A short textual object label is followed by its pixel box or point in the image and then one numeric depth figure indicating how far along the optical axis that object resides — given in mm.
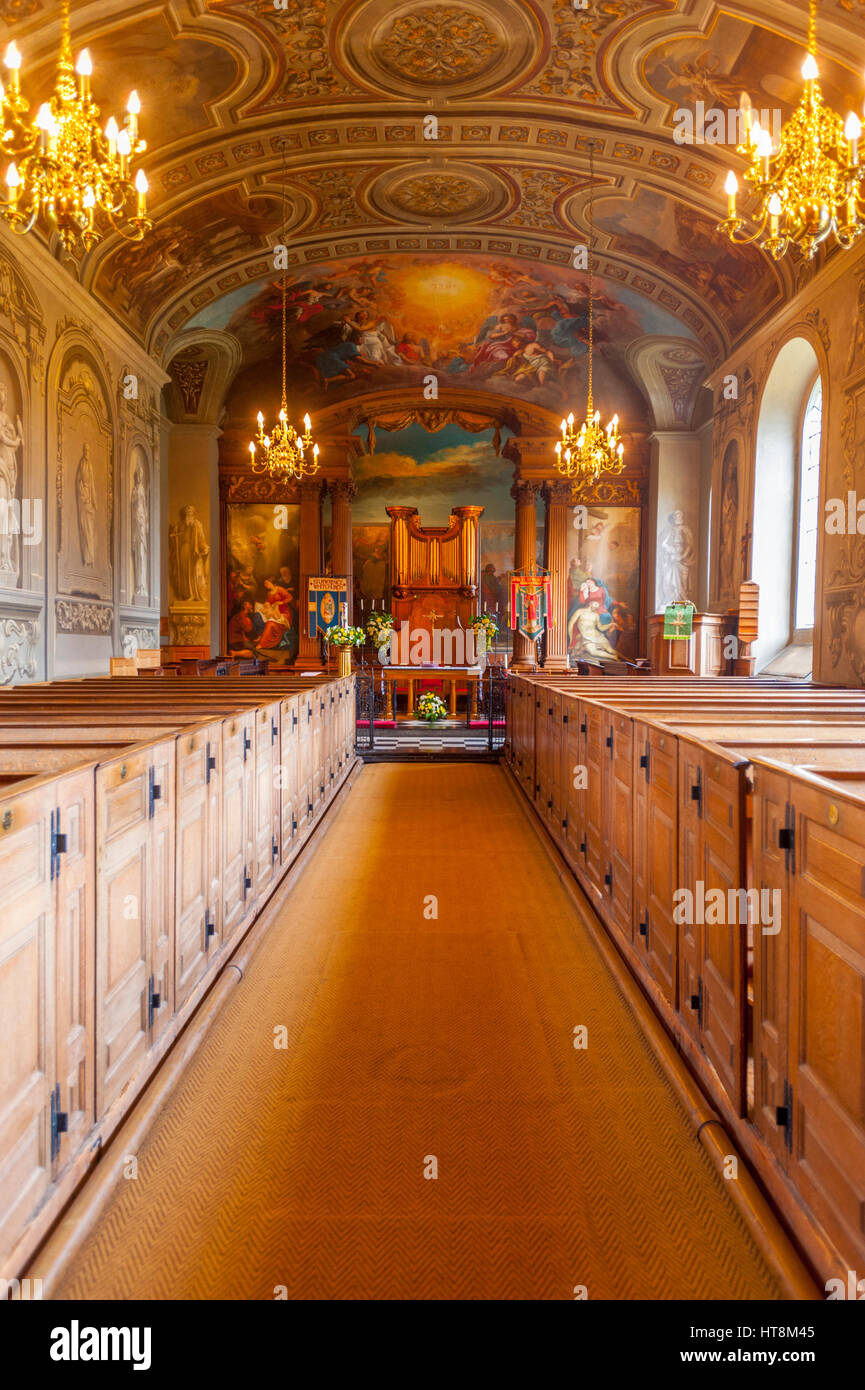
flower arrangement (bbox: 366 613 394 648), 14526
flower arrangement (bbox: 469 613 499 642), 14938
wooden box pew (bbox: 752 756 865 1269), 1576
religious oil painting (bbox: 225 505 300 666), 16359
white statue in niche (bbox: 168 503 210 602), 15492
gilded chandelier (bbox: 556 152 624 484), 10586
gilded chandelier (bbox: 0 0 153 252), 4434
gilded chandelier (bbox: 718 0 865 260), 4652
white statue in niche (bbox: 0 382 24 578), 8133
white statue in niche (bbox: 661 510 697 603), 15492
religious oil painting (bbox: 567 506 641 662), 16250
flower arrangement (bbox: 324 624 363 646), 11734
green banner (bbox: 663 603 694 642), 10016
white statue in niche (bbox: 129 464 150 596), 11922
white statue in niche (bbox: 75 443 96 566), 10000
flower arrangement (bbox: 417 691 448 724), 12016
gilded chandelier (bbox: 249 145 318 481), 10859
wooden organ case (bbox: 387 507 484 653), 16219
